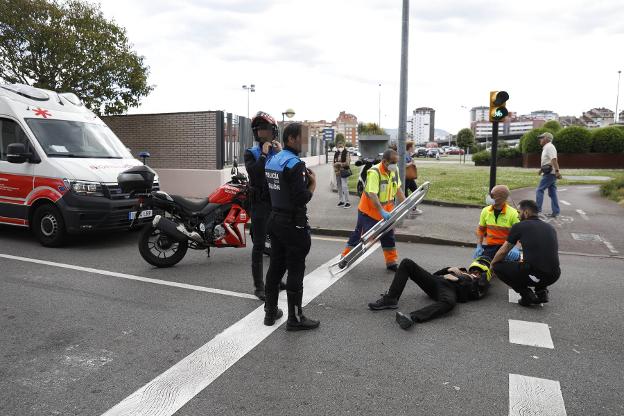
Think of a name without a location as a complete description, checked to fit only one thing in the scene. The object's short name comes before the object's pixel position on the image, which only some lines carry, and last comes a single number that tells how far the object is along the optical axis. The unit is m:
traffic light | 8.62
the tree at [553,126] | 35.24
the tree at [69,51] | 13.26
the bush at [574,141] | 29.34
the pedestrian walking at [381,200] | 6.34
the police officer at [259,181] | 5.08
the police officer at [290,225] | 4.10
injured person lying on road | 4.62
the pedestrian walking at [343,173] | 12.54
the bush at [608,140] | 28.78
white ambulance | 7.57
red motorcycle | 6.62
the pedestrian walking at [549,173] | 10.34
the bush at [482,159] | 34.28
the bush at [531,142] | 30.88
